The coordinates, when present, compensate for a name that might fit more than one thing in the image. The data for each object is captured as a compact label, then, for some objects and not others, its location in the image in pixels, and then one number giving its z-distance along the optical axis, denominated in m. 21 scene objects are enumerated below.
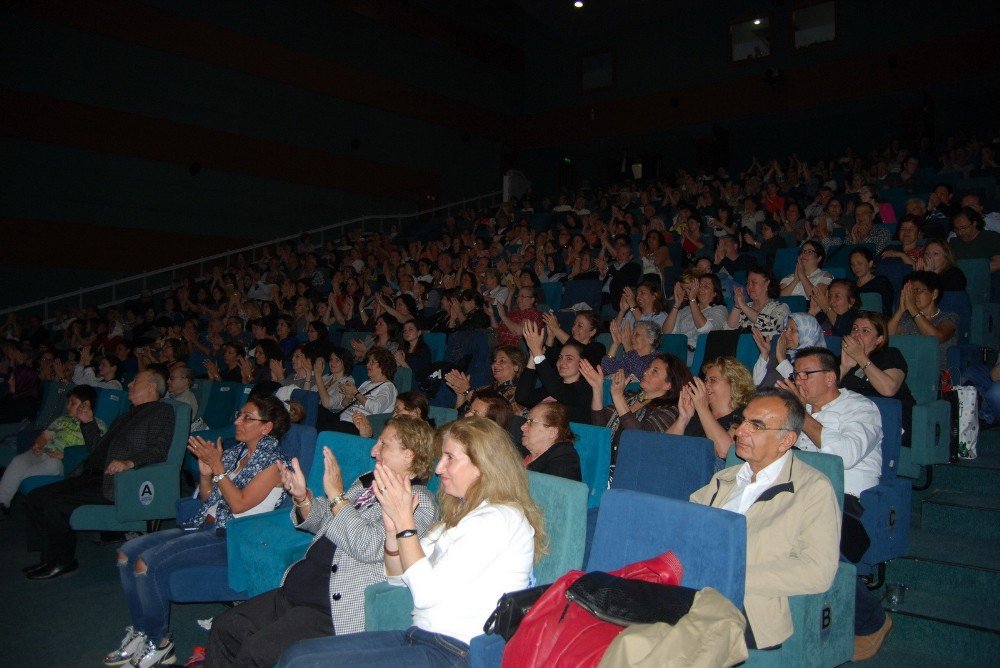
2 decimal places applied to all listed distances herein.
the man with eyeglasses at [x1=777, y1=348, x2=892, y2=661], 2.27
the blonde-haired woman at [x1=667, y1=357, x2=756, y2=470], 2.84
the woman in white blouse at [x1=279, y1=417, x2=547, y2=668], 1.81
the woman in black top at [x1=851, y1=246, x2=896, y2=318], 4.46
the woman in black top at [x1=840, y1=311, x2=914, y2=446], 3.07
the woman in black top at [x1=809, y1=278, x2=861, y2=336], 4.03
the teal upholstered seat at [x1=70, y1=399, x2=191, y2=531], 3.54
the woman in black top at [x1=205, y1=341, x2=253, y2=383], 5.87
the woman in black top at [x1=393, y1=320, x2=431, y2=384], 5.15
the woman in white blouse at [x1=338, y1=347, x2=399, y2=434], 4.35
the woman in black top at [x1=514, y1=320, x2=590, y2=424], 3.76
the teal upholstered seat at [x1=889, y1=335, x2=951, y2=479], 3.11
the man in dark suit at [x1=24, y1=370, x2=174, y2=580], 3.57
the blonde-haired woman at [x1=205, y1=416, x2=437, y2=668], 2.11
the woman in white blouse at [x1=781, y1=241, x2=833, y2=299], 4.74
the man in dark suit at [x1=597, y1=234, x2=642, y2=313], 6.02
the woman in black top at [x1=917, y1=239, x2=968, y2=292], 4.23
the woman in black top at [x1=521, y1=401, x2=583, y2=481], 2.57
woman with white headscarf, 3.46
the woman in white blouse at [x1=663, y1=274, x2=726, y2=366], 4.66
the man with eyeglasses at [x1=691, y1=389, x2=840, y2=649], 1.80
